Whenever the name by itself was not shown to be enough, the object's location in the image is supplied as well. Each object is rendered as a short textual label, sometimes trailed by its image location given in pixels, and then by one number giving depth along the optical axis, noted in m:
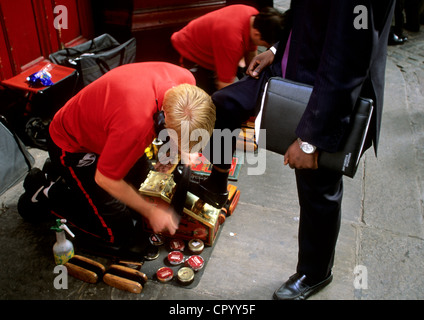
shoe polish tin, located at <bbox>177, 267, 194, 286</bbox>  2.19
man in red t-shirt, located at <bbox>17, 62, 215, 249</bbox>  1.64
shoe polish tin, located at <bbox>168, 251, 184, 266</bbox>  2.31
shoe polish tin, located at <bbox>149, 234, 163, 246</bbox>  2.46
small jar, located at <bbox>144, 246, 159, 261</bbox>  2.36
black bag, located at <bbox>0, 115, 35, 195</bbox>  2.75
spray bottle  2.22
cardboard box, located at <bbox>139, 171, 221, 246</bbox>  2.32
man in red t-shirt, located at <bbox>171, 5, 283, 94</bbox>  3.12
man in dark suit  1.30
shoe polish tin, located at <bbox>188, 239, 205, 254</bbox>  2.39
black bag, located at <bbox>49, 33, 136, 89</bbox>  3.52
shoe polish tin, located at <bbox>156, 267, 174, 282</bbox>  2.20
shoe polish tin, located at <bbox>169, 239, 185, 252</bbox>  2.41
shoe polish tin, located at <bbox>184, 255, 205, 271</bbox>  2.27
